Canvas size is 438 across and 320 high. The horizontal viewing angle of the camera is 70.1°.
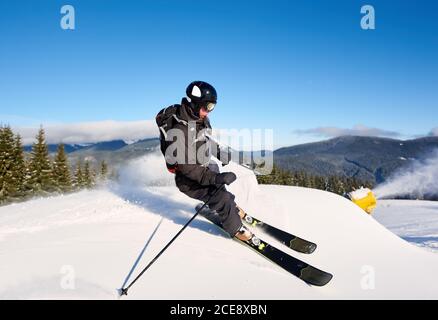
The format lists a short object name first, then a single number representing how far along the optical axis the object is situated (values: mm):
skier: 5859
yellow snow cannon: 12304
